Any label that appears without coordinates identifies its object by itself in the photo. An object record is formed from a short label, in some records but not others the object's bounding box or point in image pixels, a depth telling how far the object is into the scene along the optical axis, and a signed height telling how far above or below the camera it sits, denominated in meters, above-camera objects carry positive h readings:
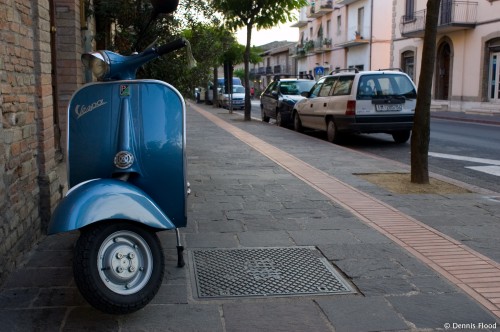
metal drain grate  3.63 -1.26
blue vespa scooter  3.23 -0.36
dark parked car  18.17 -0.01
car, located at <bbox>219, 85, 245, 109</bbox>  35.71 -0.25
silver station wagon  12.22 -0.11
